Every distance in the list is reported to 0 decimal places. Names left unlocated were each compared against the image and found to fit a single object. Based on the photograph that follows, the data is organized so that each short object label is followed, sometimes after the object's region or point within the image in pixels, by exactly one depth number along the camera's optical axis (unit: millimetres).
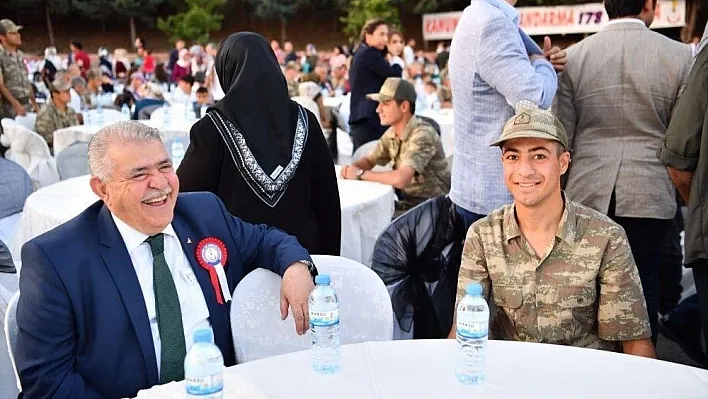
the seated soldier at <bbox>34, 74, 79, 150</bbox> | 6918
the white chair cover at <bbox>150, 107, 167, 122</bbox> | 7597
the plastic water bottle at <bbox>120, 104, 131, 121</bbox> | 8069
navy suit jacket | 1736
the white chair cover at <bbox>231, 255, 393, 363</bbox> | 2049
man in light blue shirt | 2635
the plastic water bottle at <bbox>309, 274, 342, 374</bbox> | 1678
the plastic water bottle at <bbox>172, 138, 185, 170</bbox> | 4641
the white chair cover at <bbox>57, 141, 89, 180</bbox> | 4641
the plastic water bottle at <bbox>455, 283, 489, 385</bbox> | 1596
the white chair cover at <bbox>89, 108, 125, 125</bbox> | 7434
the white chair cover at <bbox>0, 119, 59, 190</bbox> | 5691
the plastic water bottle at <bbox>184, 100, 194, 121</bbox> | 7738
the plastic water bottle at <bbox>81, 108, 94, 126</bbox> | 7271
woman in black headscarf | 2670
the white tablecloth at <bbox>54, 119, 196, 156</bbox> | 6508
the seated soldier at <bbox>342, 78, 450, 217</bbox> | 4035
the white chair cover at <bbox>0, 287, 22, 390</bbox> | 1819
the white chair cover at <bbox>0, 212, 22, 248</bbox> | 3918
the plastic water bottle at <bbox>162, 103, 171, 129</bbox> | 7291
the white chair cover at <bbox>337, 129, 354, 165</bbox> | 6992
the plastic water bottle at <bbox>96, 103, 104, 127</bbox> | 7291
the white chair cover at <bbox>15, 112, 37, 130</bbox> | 7250
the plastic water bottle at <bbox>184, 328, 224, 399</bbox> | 1411
